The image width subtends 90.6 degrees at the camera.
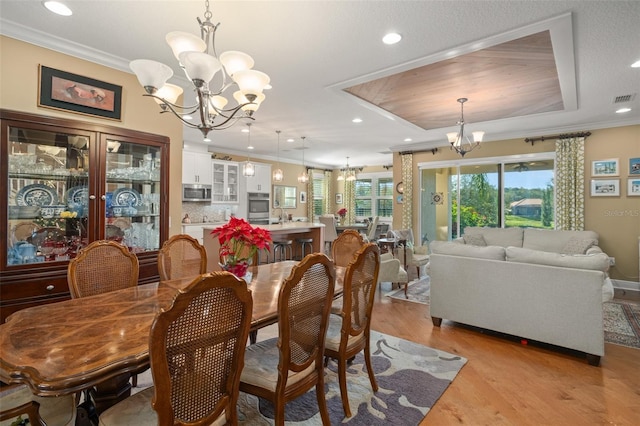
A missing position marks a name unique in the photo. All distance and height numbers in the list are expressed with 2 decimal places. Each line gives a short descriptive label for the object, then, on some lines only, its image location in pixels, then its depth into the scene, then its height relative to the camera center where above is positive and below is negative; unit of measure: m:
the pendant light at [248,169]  5.93 +0.75
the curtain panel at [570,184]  5.43 +0.46
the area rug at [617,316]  3.16 -1.26
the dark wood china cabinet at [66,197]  2.37 +0.09
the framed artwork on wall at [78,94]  2.56 +0.98
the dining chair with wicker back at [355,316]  1.90 -0.68
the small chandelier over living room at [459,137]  4.41 +1.03
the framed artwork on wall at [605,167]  5.20 +0.72
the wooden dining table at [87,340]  1.05 -0.54
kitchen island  4.69 -0.48
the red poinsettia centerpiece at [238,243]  2.08 -0.23
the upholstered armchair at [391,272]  4.32 -0.86
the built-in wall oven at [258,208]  7.92 +0.02
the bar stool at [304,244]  5.70 -0.67
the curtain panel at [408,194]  7.38 +0.37
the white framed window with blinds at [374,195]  10.11 +0.48
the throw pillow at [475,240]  5.45 -0.52
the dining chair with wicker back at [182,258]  2.47 -0.40
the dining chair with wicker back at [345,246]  3.11 -0.37
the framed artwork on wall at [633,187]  5.04 +0.38
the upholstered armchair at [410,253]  5.30 -0.76
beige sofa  2.67 -0.78
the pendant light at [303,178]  6.95 +0.69
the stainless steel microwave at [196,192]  6.65 +0.35
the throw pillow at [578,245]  4.65 -0.52
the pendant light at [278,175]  6.44 +0.70
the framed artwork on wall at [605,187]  5.19 +0.39
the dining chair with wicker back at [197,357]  1.02 -0.53
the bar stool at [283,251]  5.58 -0.76
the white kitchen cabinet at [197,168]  6.67 +0.89
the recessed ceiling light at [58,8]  2.13 +1.38
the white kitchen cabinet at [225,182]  7.30 +0.64
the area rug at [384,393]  1.97 -1.29
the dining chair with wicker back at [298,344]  1.46 -0.68
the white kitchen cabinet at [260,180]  7.85 +0.73
